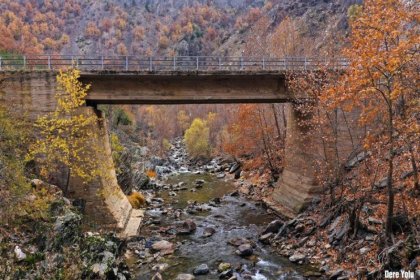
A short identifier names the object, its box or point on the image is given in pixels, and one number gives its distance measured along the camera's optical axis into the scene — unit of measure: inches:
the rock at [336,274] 622.5
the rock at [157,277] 660.7
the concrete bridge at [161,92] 871.1
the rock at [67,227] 602.9
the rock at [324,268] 661.9
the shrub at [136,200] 1163.9
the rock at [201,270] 694.5
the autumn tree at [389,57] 528.1
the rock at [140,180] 1433.9
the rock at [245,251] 770.2
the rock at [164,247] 801.8
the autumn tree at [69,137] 846.5
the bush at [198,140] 2304.4
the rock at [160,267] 710.5
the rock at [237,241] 834.3
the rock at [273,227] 888.9
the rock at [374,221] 694.3
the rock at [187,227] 935.7
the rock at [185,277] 663.8
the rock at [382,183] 744.7
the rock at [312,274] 655.8
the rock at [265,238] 840.7
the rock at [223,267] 701.1
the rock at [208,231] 916.5
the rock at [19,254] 499.5
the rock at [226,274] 669.3
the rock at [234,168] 1761.1
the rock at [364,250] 643.5
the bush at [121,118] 2059.1
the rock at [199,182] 1613.9
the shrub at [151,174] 1684.3
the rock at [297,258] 721.7
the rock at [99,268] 558.4
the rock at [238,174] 1676.6
